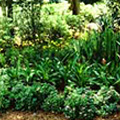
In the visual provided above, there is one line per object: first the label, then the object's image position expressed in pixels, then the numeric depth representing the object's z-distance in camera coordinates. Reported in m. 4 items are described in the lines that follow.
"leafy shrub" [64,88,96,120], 4.89
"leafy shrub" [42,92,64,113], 5.14
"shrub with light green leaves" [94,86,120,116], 5.00
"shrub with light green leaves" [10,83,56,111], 5.31
